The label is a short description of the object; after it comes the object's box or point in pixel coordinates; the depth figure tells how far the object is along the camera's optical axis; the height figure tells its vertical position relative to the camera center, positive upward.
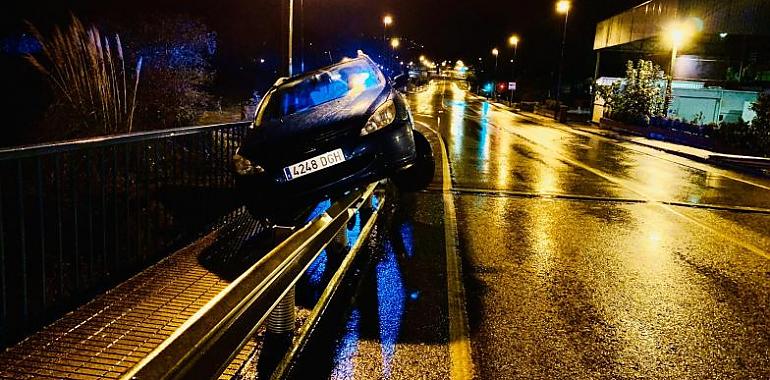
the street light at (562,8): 43.72 +6.97
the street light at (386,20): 50.20 +5.91
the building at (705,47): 27.97 +3.71
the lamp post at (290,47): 11.14 +0.73
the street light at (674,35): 27.62 +3.55
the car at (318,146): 5.89 -0.55
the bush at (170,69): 14.70 +0.28
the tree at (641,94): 30.03 +0.76
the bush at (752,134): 20.20 -0.63
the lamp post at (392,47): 79.68 +6.84
